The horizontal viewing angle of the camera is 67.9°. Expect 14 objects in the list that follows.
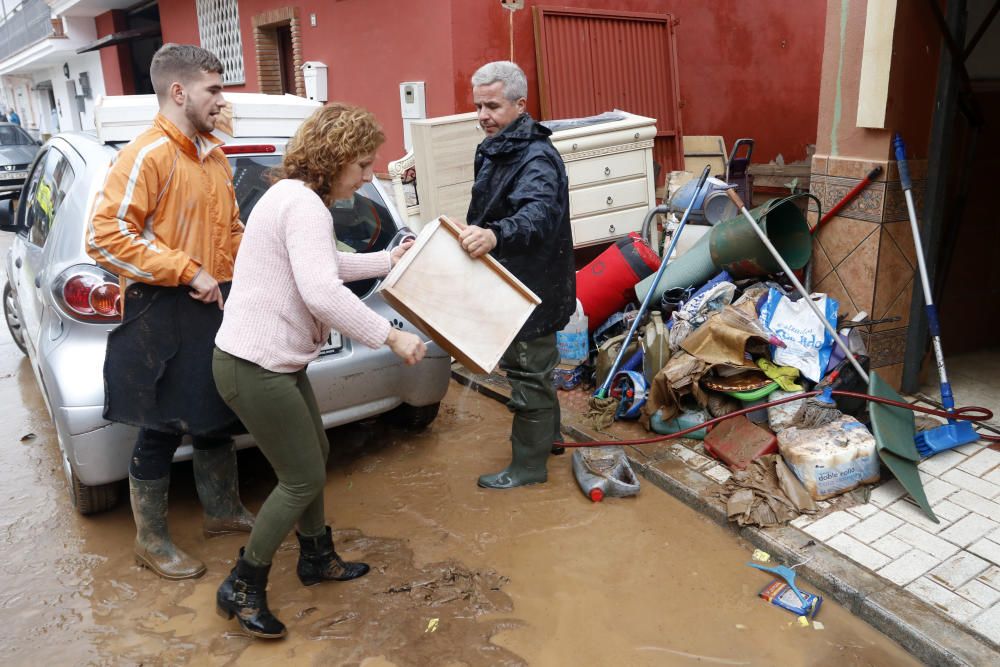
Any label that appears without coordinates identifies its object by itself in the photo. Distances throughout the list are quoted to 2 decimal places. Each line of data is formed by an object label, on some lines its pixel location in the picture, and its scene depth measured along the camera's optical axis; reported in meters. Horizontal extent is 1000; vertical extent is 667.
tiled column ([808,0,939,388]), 4.02
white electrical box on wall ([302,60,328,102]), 9.19
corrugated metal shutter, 7.14
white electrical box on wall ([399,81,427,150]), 7.41
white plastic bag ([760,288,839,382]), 4.04
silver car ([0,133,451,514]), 3.10
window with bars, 11.82
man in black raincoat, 3.33
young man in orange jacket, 2.73
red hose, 3.67
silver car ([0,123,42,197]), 14.38
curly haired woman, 2.36
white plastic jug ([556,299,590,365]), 5.00
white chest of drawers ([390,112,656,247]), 5.84
